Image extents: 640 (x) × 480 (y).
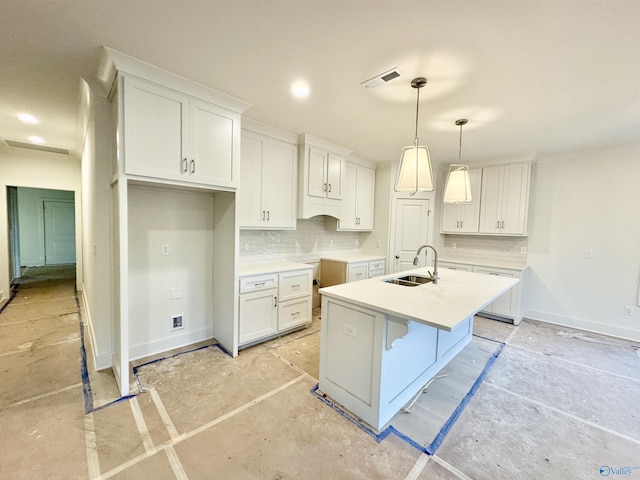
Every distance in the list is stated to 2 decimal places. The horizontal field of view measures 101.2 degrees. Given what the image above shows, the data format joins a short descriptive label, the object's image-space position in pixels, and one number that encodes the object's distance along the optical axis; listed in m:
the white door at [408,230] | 4.69
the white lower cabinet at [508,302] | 3.92
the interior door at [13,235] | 4.81
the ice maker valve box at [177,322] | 2.87
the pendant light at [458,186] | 2.64
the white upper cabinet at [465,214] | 4.54
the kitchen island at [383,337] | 1.74
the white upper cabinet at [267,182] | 3.10
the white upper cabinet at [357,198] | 4.37
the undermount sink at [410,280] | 2.67
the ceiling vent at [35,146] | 4.04
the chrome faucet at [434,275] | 2.53
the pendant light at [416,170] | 2.18
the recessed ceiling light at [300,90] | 2.23
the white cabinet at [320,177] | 3.57
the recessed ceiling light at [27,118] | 2.98
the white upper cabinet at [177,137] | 2.03
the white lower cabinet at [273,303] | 2.87
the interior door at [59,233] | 7.62
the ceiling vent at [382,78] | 1.98
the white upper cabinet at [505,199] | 4.11
